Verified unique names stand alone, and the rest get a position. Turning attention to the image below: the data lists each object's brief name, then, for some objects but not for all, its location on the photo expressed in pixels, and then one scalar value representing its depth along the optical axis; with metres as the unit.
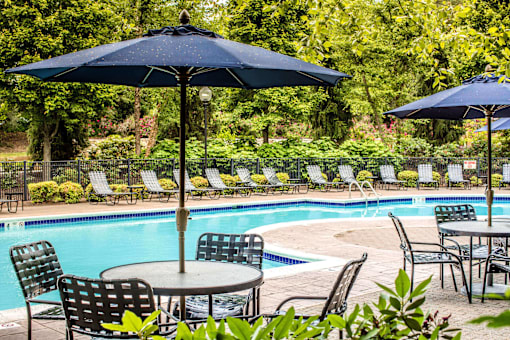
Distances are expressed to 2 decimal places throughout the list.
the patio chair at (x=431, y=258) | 5.63
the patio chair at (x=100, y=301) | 2.90
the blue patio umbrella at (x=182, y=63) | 3.34
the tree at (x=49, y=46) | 17.56
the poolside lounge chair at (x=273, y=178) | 19.51
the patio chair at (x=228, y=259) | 4.17
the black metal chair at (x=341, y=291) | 3.18
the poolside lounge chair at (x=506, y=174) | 21.42
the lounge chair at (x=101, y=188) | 16.09
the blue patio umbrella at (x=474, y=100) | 6.03
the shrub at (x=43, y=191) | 15.88
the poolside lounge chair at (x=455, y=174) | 21.89
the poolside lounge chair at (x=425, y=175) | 21.73
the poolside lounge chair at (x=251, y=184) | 18.92
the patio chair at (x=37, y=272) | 3.83
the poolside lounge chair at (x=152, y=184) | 17.06
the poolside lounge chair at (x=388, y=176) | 21.48
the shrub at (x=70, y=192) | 16.36
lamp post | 18.10
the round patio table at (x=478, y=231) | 5.65
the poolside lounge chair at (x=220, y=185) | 18.35
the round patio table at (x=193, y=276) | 3.43
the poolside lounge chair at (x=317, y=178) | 20.52
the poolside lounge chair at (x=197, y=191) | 17.66
